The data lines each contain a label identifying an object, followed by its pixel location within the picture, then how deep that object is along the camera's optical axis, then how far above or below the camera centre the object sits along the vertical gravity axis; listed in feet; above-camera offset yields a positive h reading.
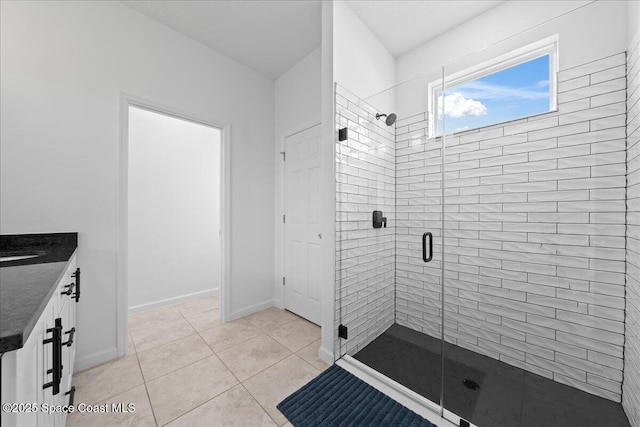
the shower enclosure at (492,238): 4.60 -0.63
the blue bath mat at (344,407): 4.27 -3.80
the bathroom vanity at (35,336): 1.61 -1.17
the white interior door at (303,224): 8.30 -0.47
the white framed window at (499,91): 5.39 +3.04
